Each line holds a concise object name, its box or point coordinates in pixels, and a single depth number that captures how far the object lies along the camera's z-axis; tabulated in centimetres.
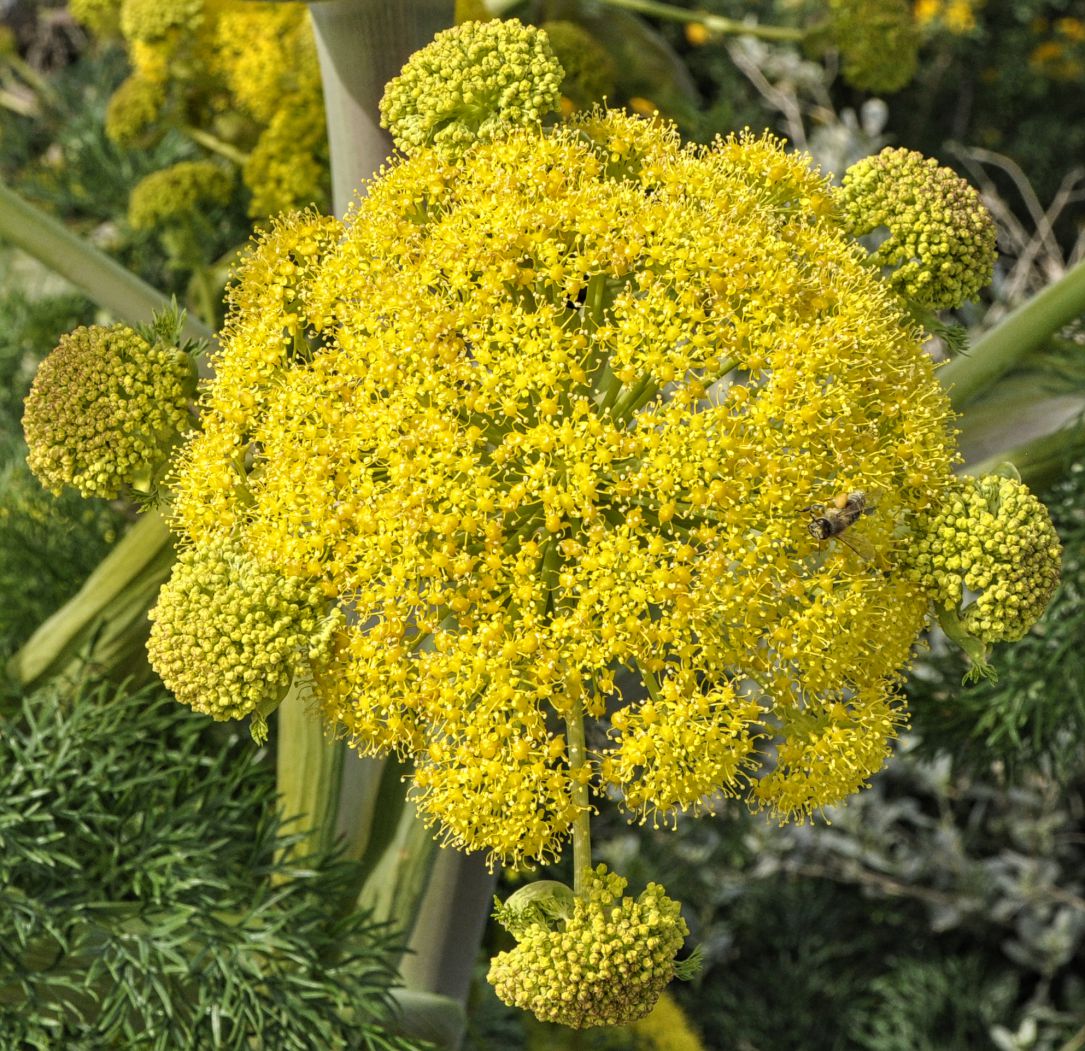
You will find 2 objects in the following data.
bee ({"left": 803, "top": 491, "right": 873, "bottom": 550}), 75
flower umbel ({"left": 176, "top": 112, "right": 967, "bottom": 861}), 75
